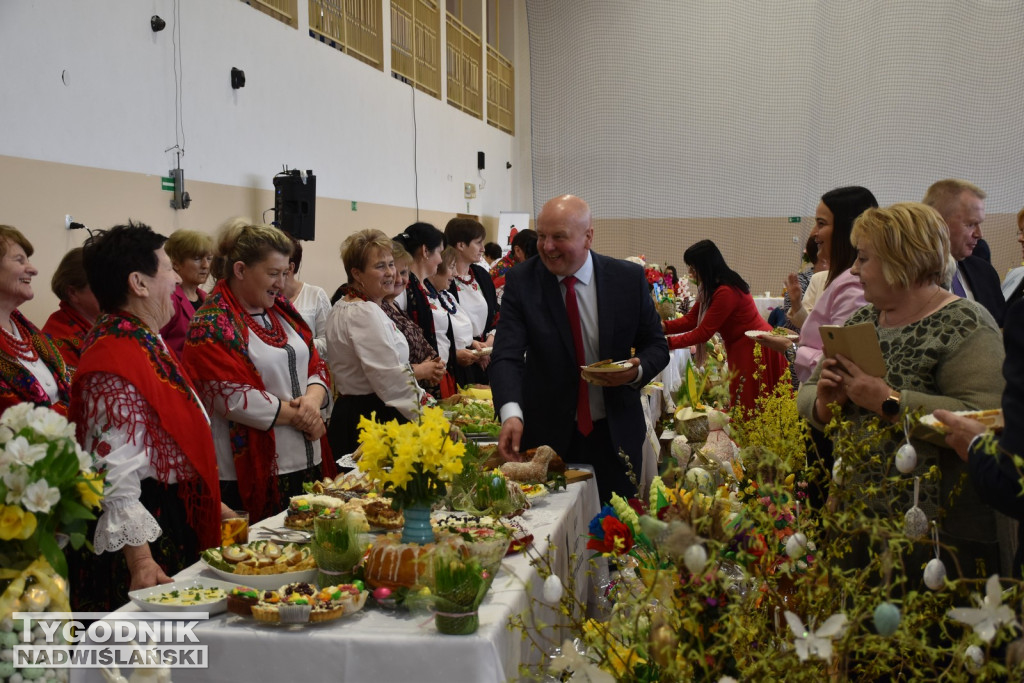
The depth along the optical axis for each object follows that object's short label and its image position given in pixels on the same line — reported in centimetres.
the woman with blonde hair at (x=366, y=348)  375
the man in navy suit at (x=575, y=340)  325
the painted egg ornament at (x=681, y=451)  272
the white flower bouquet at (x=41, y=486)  173
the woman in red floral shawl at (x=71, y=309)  339
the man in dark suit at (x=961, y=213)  340
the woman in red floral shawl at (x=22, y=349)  273
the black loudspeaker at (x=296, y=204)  700
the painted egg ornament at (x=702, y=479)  201
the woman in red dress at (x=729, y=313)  541
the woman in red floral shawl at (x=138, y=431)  219
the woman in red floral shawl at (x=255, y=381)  298
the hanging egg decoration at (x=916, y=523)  158
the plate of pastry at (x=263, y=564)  198
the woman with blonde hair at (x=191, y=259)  442
